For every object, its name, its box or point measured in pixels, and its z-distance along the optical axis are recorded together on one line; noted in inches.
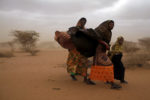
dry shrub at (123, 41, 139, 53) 444.5
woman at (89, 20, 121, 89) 176.9
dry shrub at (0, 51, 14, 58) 585.1
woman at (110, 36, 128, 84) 207.9
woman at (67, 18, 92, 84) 201.8
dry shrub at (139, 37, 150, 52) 621.0
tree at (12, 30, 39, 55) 903.1
